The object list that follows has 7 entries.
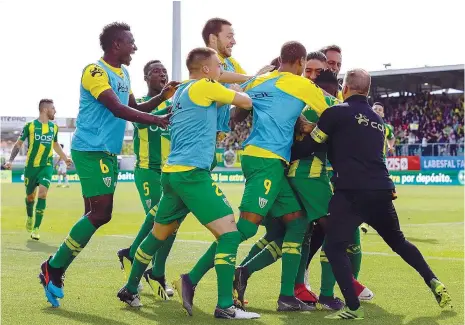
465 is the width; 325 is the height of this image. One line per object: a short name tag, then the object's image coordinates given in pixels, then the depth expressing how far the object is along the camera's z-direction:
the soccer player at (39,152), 14.03
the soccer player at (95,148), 6.98
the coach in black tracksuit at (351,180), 6.30
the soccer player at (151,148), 8.44
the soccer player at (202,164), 6.27
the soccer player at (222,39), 7.70
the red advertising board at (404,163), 40.09
